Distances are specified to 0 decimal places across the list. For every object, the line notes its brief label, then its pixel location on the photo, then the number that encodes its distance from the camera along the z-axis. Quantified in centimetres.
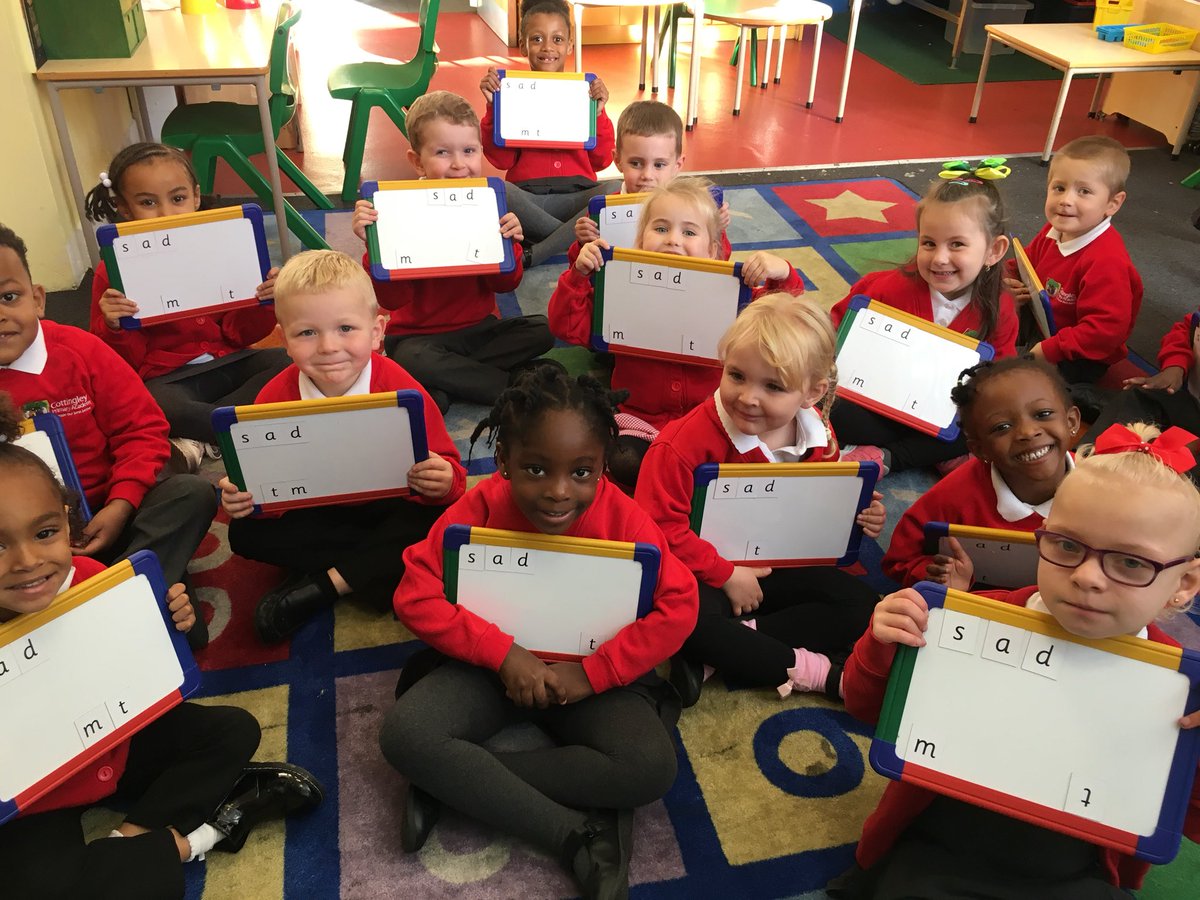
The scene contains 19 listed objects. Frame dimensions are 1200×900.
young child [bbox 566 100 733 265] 308
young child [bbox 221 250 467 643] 205
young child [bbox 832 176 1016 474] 262
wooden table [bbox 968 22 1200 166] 473
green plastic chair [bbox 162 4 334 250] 365
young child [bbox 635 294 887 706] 192
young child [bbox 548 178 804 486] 247
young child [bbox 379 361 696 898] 158
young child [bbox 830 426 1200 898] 125
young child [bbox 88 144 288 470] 256
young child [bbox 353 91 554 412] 294
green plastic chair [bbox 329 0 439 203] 431
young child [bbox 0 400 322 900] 139
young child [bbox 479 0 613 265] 387
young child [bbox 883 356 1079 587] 190
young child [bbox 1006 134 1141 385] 292
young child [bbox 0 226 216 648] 198
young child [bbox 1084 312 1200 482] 270
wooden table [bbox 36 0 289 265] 326
